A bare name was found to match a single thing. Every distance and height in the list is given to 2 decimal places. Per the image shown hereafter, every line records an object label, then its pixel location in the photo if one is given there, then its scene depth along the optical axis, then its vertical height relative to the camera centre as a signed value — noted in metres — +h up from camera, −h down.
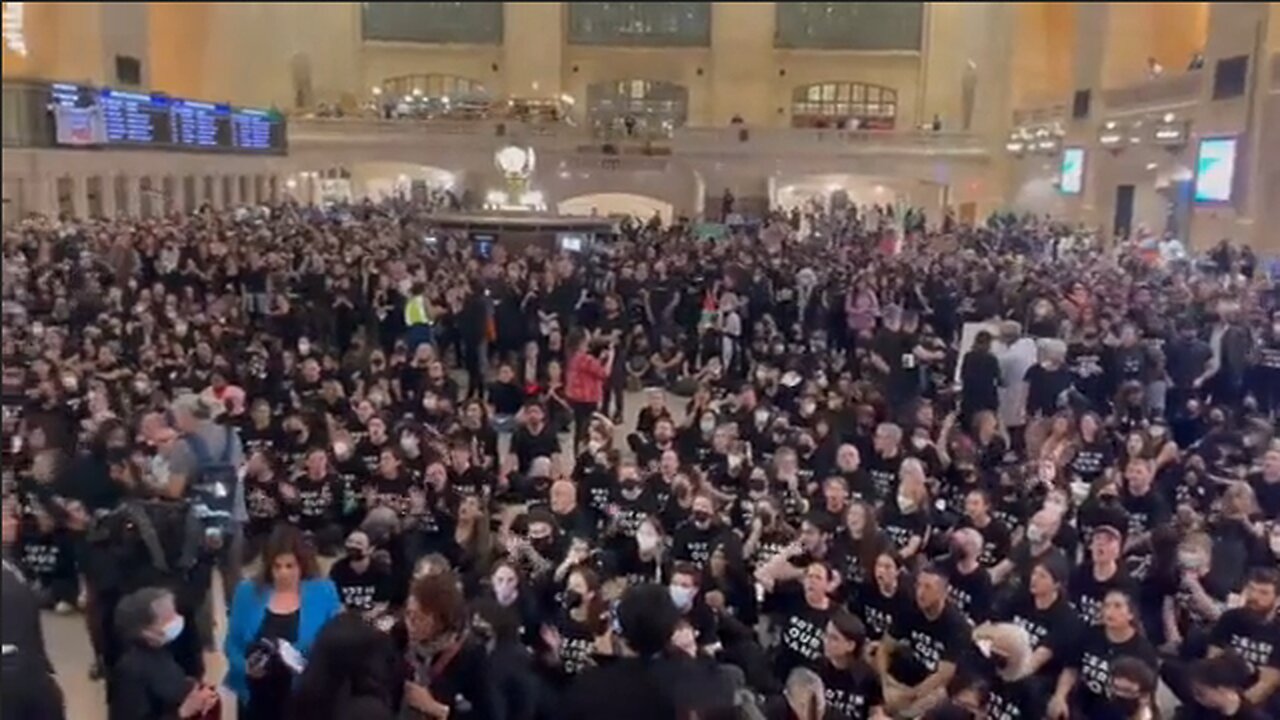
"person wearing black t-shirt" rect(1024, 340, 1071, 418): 8.73 -1.54
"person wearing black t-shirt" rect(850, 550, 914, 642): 5.26 -1.83
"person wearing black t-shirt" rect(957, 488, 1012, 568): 6.08 -1.77
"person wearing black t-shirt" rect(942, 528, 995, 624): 5.43 -1.80
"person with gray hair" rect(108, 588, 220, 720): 4.07 -1.70
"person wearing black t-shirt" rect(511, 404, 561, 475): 8.45 -1.92
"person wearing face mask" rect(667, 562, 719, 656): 5.09 -1.82
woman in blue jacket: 4.62 -1.72
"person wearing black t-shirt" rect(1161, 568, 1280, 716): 4.66 -1.83
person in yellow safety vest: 11.71 -1.57
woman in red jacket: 10.90 -1.95
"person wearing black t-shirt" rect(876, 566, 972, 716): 4.80 -1.90
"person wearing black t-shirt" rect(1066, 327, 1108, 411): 8.68 -1.43
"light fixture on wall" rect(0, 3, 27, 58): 12.21 +1.45
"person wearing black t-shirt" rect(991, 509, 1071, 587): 5.42 -1.73
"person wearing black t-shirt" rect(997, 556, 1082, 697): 4.86 -1.80
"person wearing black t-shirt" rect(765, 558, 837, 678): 5.09 -1.90
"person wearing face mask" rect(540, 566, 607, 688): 5.03 -1.89
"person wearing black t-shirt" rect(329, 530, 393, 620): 5.29 -1.81
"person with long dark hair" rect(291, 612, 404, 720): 3.91 -1.67
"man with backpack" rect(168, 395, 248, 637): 6.11 -1.77
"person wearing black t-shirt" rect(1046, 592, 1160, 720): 4.64 -1.82
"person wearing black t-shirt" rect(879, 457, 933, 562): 6.43 -1.84
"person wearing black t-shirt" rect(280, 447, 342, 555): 6.88 -1.91
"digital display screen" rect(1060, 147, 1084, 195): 18.66 -0.07
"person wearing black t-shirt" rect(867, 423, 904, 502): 7.41 -1.77
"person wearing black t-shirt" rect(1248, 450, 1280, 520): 6.07 -1.54
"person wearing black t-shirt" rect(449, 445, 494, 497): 6.96 -1.81
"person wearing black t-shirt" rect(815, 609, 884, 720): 4.84 -1.97
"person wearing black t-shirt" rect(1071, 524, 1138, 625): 5.13 -1.69
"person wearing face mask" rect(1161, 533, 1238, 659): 5.44 -1.87
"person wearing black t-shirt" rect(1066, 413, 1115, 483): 7.52 -1.72
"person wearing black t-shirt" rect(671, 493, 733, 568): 6.23 -1.87
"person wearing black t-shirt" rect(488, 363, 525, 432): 10.44 -2.01
